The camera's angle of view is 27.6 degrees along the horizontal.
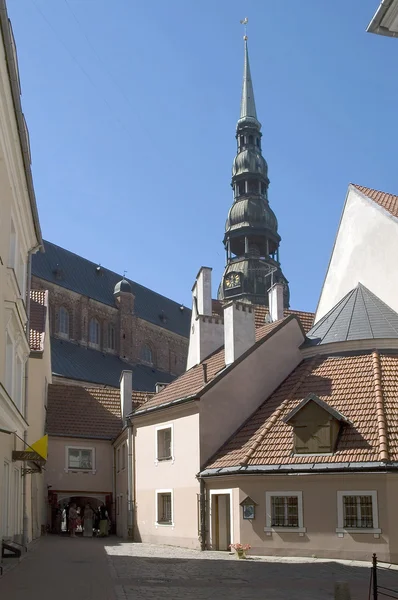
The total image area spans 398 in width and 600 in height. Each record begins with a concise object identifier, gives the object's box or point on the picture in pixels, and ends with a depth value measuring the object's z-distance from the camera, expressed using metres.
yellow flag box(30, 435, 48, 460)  22.81
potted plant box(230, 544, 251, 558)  21.64
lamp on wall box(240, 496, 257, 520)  22.80
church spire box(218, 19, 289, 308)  73.19
